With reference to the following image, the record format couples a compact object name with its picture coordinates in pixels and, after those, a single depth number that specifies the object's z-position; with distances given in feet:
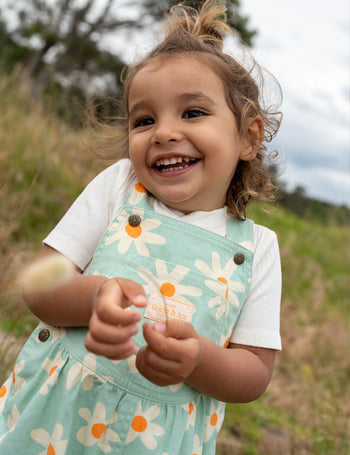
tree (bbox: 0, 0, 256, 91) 29.42
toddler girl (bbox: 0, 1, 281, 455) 1.23
